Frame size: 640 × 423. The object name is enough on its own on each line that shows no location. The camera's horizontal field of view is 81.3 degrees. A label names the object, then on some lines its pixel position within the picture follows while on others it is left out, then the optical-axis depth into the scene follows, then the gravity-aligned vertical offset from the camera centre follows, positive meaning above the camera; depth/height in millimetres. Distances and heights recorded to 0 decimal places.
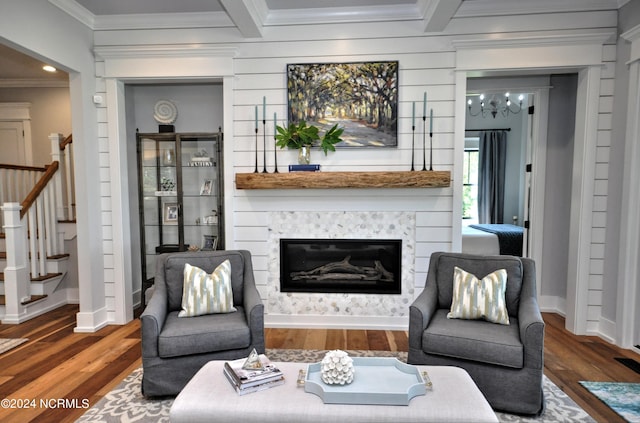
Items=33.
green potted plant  3438 +432
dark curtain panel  7516 +226
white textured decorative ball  1741 -874
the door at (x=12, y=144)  5387 +556
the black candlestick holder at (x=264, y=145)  3631 +379
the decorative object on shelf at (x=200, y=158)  3959 +268
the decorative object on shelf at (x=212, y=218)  4055 -377
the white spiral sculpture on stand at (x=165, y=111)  4074 +787
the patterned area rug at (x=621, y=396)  2227 -1358
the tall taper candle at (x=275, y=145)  3618 +380
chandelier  6817 +1550
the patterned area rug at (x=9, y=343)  3189 -1421
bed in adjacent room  5109 -791
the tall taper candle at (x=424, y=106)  3484 +738
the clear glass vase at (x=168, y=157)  3959 +277
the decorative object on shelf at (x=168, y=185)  4008 -26
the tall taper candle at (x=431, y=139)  3502 +431
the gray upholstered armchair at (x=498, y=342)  2158 -946
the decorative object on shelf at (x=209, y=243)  4004 -639
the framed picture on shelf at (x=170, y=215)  4043 -345
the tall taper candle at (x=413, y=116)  3522 +649
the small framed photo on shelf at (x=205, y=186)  4012 -29
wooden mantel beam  3365 +42
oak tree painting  3527 +819
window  7938 +0
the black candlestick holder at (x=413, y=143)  3540 +395
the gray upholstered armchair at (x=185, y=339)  2340 -996
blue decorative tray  1656 -944
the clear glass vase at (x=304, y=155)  3518 +275
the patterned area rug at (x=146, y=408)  2182 -1379
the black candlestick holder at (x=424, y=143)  3527 +395
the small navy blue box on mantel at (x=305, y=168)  3486 +149
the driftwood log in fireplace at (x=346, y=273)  3713 -886
